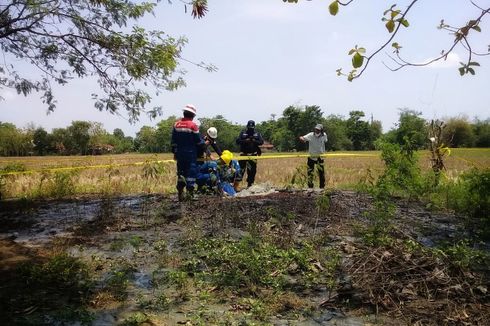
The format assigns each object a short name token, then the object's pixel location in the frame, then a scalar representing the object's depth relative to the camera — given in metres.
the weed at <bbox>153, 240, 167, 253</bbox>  5.41
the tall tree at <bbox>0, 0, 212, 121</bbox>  7.98
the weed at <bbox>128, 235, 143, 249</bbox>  5.13
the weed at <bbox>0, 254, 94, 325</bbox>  3.73
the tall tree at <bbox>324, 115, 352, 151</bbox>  61.56
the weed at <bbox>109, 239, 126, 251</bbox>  5.70
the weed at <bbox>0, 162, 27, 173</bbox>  10.89
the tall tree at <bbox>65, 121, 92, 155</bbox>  54.06
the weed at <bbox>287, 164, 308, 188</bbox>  7.38
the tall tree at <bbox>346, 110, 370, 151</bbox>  66.62
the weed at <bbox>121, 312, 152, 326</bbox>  3.63
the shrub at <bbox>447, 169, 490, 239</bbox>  6.92
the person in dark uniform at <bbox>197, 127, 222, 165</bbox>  8.49
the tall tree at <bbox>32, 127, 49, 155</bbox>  55.08
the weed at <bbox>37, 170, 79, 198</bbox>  10.34
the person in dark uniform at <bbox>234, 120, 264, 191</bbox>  10.91
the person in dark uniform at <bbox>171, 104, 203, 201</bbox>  8.18
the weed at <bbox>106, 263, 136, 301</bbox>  4.26
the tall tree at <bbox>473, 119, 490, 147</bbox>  52.31
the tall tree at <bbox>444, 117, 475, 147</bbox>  51.22
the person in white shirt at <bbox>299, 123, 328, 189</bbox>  10.74
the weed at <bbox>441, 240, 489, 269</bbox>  4.54
